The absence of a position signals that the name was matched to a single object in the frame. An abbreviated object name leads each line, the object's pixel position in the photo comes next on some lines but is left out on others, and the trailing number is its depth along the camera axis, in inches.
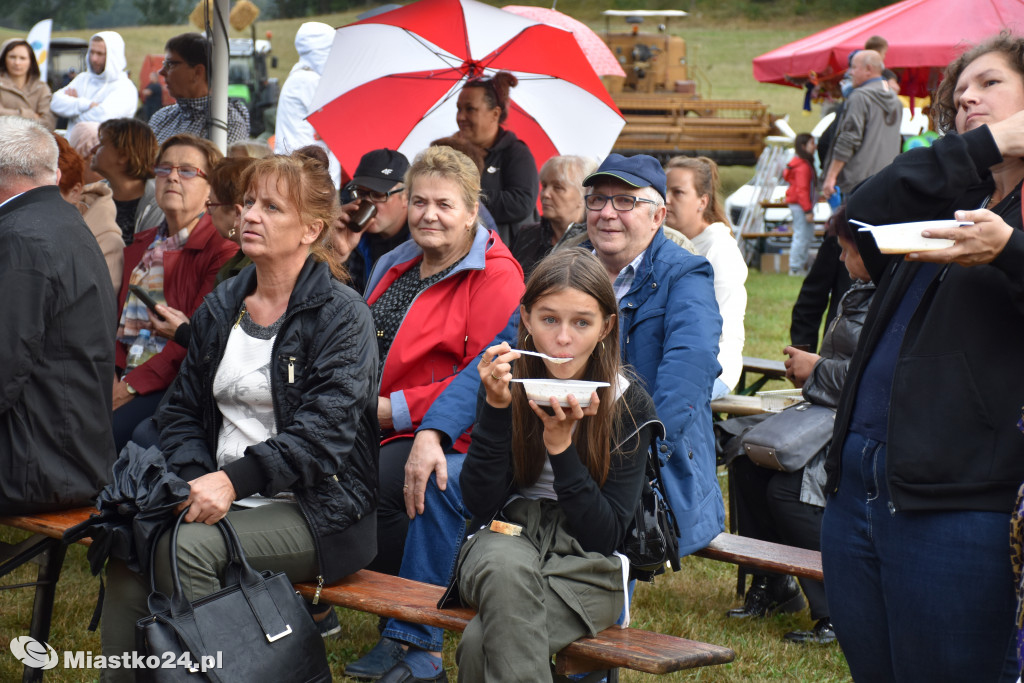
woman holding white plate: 159.9
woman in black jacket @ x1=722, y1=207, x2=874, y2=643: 314.3
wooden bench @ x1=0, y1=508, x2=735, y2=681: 209.0
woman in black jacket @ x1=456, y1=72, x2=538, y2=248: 462.6
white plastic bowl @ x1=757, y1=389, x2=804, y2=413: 385.7
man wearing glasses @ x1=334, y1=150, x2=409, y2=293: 383.9
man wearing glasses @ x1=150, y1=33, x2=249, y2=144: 522.6
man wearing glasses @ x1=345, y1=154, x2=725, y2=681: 261.3
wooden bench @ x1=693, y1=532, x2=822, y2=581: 278.1
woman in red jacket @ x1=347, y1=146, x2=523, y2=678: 305.6
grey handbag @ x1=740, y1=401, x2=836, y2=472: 315.0
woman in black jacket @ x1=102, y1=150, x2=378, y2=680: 239.3
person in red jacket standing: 1080.2
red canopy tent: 763.4
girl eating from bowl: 202.8
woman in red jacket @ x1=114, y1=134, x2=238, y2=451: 362.0
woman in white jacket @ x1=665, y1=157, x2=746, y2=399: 380.8
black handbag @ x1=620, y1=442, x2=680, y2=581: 222.4
